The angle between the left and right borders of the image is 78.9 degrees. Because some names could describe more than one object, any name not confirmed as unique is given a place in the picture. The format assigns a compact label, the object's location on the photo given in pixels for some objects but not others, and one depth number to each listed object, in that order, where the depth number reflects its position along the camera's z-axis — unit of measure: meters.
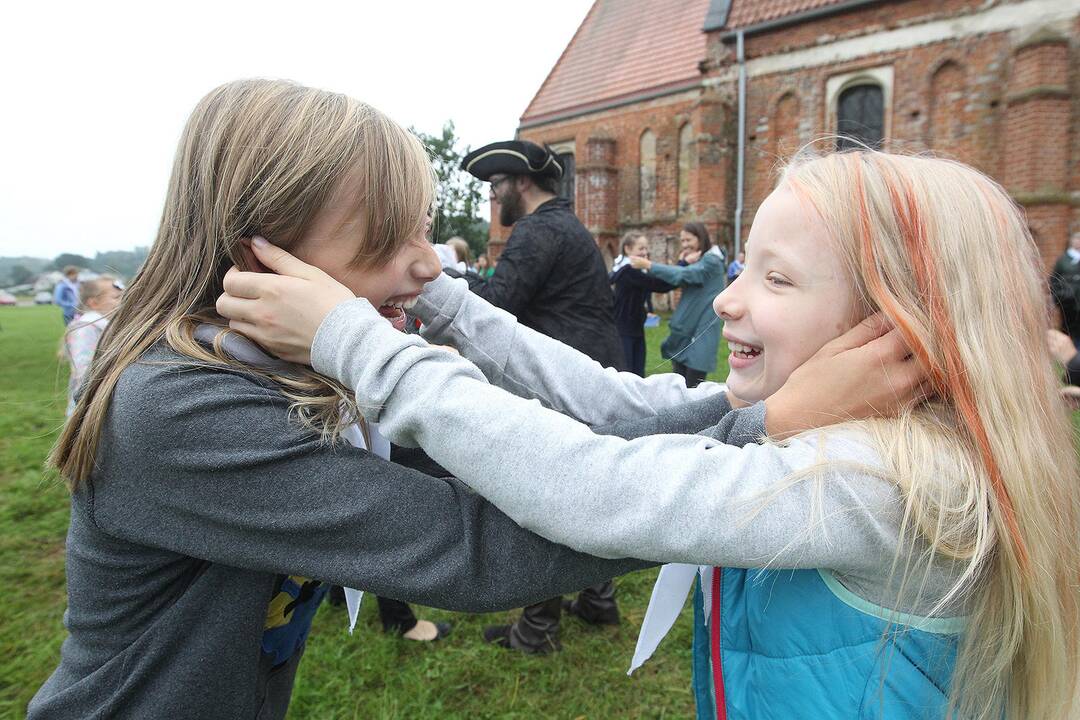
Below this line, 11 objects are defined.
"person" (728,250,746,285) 11.73
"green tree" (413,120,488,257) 29.19
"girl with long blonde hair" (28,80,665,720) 0.87
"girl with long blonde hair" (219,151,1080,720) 0.81
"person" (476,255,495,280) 18.07
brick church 12.07
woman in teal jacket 5.36
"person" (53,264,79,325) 10.25
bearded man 3.23
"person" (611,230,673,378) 5.76
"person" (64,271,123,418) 4.04
